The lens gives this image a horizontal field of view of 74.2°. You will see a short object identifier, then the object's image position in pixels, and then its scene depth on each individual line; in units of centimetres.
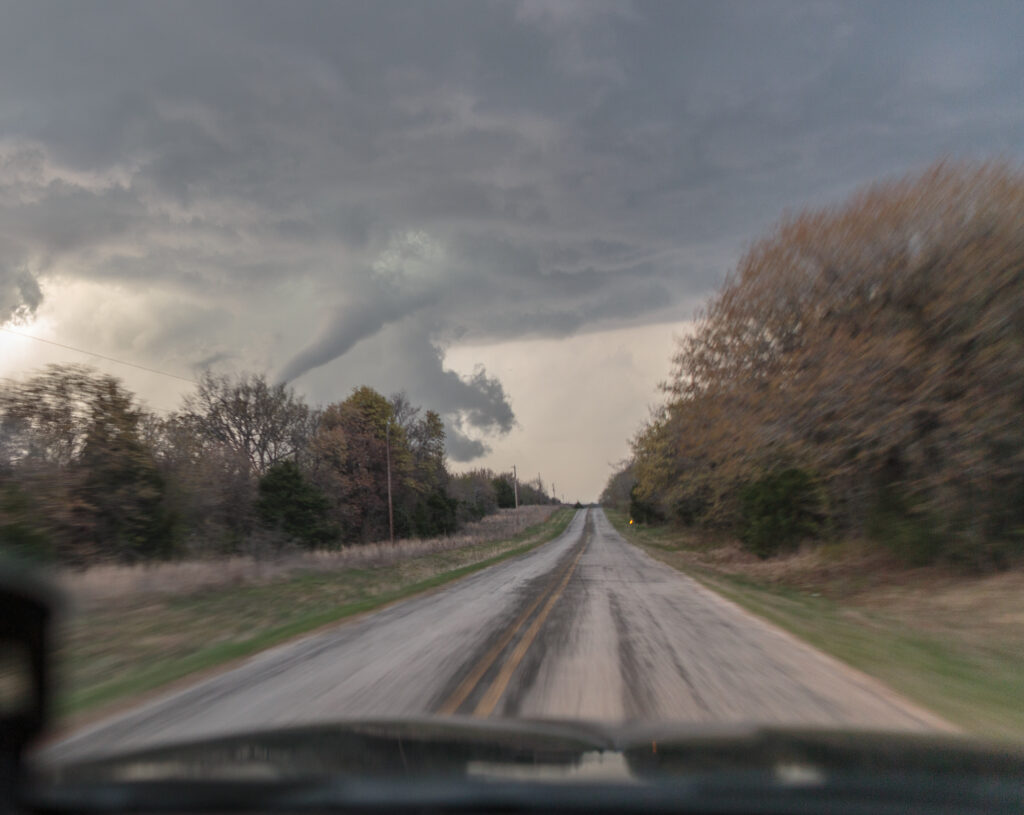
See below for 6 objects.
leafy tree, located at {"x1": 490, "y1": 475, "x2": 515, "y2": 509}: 13641
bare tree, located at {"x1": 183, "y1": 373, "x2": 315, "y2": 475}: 4047
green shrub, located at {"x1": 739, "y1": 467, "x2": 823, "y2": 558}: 2441
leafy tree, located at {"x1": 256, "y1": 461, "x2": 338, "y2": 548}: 3460
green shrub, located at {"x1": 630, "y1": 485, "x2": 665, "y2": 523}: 6462
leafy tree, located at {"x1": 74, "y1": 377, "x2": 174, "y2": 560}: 1644
